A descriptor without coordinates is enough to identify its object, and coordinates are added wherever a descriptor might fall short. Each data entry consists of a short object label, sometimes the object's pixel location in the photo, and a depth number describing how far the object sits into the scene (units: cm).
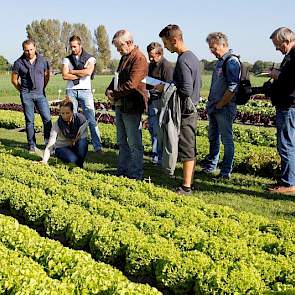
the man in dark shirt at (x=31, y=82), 944
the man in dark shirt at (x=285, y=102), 636
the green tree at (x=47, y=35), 7556
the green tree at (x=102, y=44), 8057
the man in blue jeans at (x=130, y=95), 701
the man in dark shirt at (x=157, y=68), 823
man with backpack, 715
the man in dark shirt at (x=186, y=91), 632
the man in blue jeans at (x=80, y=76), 916
